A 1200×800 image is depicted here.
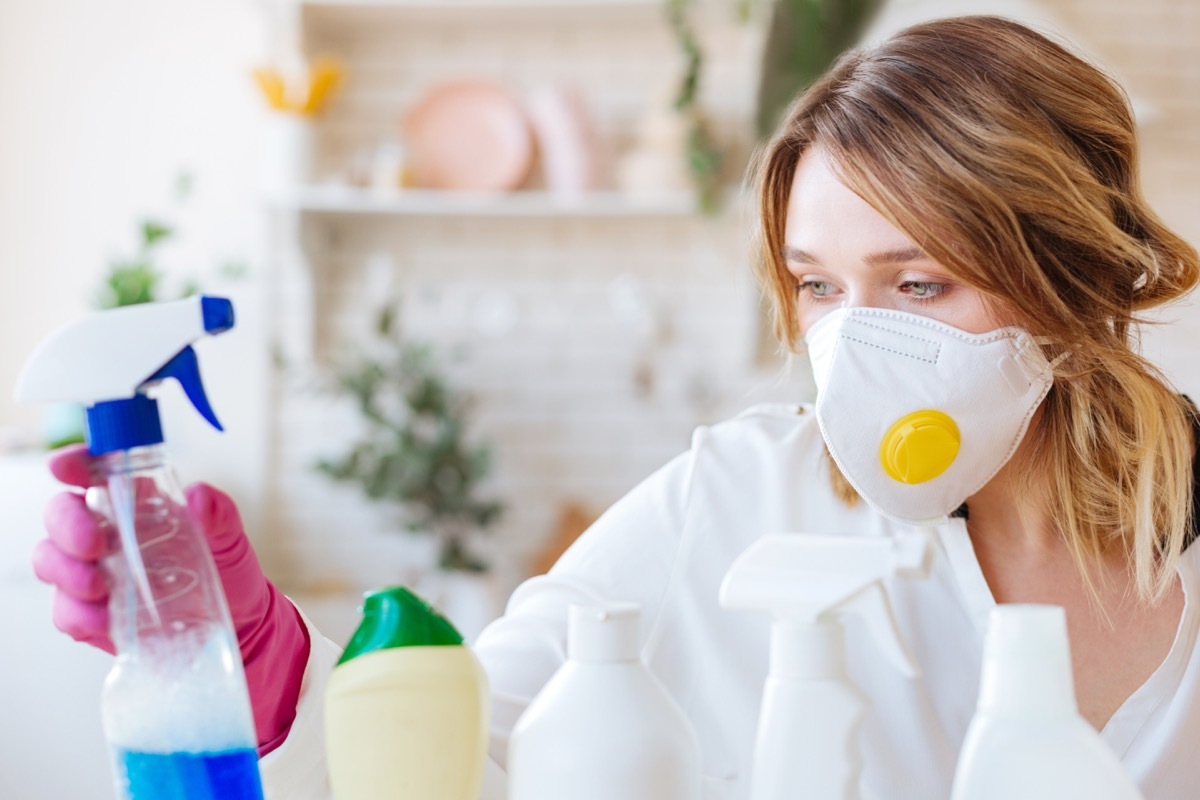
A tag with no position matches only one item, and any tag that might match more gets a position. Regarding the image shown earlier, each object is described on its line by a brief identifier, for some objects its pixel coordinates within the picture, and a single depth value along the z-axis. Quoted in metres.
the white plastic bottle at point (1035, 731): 1.23
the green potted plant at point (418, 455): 3.89
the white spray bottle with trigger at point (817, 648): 1.26
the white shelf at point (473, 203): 3.99
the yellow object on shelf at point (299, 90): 3.94
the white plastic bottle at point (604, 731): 1.27
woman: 1.61
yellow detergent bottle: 1.30
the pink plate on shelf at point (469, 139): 4.13
